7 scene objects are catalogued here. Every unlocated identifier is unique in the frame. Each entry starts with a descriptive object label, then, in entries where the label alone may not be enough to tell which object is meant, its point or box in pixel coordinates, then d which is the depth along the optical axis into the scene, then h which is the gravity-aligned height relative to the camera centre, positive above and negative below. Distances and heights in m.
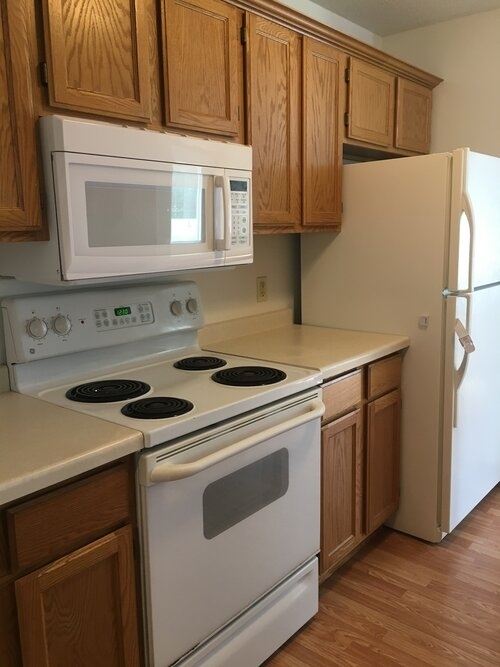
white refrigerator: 2.24 -0.22
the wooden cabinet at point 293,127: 2.01 +0.45
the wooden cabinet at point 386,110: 2.45 +0.63
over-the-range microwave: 1.42 +0.12
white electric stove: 1.40 -0.54
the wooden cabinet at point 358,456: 2.05 -0.82
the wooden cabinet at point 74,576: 1.13 -0.69
